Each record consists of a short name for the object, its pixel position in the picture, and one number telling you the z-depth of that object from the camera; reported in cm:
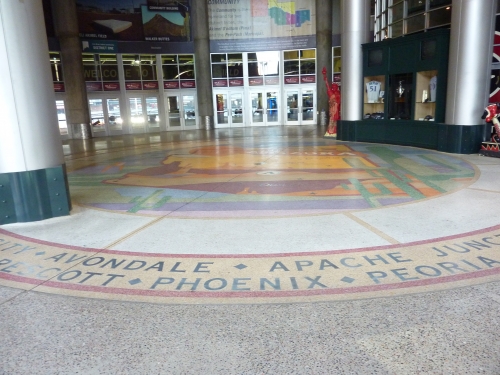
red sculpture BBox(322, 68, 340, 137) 1703
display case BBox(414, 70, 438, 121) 1212
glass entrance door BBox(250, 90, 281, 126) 2777
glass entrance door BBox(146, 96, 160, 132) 2710
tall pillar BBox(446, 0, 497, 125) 1011
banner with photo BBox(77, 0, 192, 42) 2438
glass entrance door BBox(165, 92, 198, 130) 2744
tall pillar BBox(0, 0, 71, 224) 557
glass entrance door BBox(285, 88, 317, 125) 2752
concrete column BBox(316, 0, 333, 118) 2539
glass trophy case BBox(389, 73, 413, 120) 1291
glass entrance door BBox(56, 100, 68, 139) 2448
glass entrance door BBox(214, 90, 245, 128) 2766
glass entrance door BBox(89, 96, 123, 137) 2556
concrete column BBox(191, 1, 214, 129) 2570
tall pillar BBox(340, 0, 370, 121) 1407
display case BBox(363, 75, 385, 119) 1412
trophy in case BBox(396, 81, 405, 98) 1320
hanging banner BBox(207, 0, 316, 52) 2611
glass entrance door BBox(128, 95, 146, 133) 2658
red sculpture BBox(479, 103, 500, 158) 1005
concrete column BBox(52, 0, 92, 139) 2250
